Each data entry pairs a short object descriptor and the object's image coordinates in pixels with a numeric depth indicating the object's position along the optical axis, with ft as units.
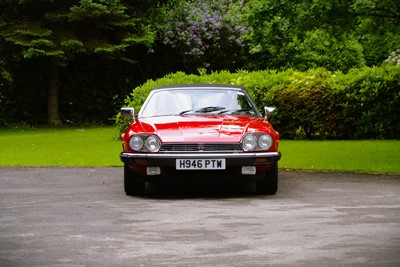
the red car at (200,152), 35.45
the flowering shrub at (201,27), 109.50
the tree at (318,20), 51.39
